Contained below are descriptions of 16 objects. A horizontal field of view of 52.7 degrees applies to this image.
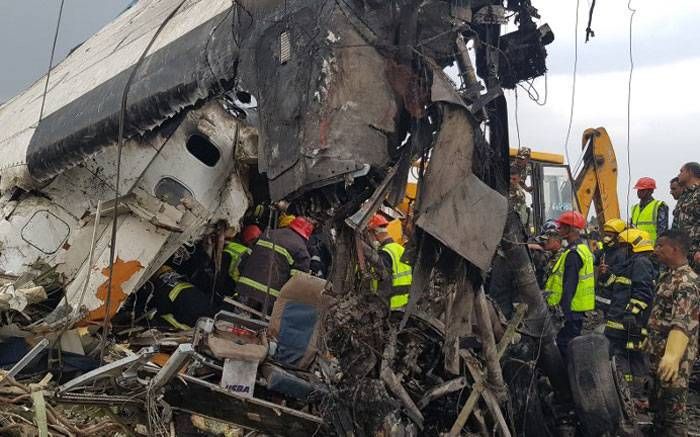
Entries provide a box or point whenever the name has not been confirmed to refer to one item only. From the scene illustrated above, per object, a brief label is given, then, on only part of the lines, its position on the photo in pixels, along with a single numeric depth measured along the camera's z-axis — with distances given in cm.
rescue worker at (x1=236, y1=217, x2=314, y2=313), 594
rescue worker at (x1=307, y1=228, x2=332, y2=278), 710
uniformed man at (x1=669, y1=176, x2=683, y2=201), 737
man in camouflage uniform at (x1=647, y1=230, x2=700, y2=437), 496
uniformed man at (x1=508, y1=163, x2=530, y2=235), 813
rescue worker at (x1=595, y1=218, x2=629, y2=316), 692
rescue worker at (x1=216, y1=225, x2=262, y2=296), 666
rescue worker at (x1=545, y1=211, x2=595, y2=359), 606
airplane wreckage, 415
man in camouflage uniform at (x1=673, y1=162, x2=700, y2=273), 710
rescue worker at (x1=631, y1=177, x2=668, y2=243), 784
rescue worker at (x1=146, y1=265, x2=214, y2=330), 619
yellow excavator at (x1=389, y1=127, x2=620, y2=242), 949
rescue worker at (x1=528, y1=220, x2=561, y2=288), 721
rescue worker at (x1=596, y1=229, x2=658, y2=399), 631
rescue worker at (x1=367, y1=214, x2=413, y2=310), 517
